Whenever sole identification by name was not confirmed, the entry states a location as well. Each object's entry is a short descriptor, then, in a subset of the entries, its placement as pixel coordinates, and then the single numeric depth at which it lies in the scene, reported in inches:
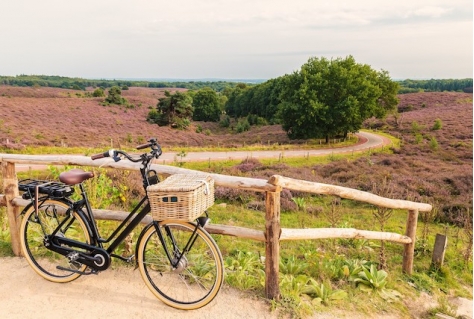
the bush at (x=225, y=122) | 2684.5
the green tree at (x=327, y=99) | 1422.2
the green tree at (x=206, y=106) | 3021.7
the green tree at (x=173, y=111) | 2031.7
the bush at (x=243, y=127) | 2327.8
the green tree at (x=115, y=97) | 2175.9
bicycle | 144.6
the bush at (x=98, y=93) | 2471.7
